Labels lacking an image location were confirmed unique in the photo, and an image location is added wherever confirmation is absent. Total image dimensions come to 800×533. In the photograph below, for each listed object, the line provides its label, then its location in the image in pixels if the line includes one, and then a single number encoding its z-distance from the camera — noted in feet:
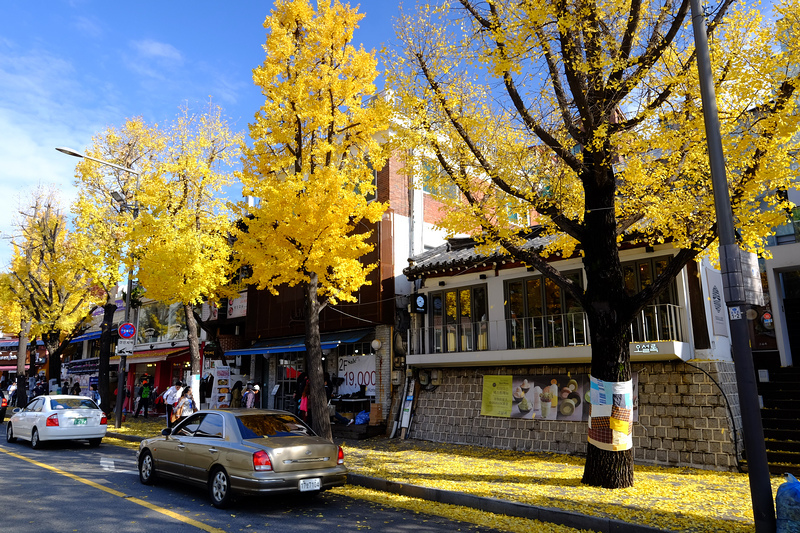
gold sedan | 24.32
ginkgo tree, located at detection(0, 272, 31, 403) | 81.35
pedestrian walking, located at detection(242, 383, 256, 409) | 55.74
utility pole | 18.65
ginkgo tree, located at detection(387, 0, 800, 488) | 25.99
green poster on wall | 47.01
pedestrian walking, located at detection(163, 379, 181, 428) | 57.47
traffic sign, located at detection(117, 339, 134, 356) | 60.95
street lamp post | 62.03
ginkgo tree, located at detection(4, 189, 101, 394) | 80.02
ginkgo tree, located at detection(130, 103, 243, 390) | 54.29
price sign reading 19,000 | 58.49
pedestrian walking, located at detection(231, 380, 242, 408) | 70.13
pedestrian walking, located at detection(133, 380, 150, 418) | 80.69
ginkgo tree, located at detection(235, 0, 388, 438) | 40.63
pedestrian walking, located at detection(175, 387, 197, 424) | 50.03
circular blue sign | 60.23
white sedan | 46.62
